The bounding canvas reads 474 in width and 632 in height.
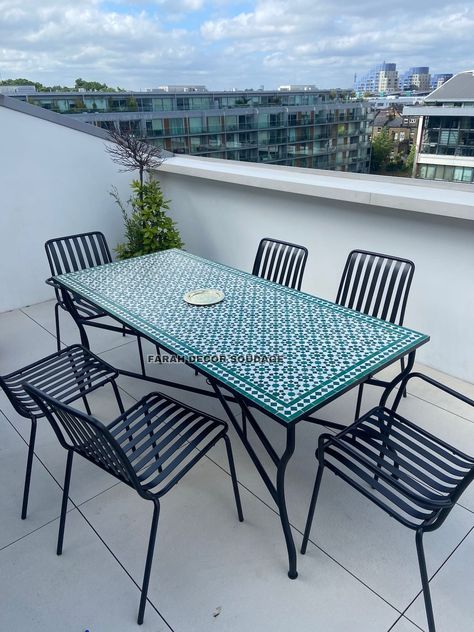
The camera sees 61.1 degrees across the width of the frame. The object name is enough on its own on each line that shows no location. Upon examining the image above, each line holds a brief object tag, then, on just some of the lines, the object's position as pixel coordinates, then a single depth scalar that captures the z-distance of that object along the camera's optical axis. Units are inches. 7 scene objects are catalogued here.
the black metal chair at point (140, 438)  47.6
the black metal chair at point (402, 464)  45.7
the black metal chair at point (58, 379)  65.4
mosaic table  51.8
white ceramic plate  75.6
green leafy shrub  143.5
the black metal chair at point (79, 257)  102.0
